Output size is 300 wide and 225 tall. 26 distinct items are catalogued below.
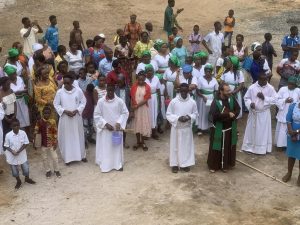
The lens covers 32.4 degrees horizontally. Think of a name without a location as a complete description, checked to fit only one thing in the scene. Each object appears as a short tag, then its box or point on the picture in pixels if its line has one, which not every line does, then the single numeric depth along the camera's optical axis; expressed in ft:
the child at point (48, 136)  29.89
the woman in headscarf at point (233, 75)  35.99
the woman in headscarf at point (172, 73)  36.60
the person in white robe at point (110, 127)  31.58
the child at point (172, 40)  45.97
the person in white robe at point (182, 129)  31.32
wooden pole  30.85
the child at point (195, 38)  48.16
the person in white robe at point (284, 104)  33.86
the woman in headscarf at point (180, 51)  41.45
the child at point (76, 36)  44.23
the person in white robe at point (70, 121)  31.89
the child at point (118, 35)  44.95
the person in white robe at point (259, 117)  33.73
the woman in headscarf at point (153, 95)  35.24
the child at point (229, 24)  57.26
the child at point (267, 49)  43.37
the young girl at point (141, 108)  33.89
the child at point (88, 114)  34.69
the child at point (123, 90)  34.53
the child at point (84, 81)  34.91
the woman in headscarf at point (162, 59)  38.34
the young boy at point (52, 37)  47.24
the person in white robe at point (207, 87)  35.73
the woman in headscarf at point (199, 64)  37.06
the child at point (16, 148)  29.14
